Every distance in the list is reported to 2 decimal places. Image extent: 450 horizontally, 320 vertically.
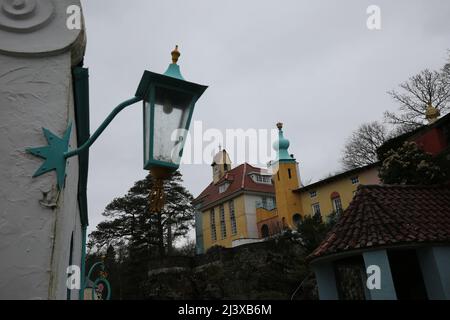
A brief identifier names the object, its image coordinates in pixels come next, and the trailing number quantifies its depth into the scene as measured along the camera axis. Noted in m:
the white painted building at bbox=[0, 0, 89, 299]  2.66
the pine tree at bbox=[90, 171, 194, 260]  31.66
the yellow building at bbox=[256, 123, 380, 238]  28.26
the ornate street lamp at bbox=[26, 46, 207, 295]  2.79
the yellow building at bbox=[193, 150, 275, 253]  36.16
